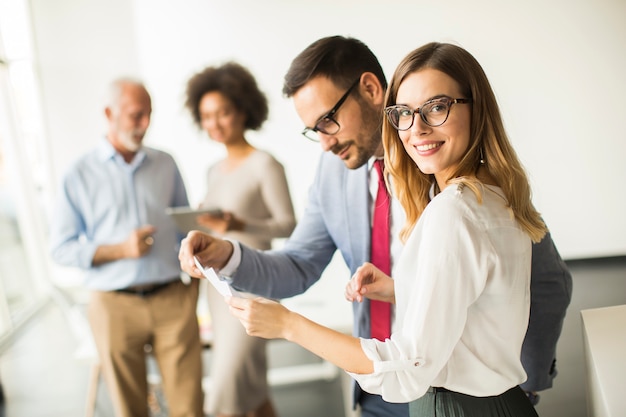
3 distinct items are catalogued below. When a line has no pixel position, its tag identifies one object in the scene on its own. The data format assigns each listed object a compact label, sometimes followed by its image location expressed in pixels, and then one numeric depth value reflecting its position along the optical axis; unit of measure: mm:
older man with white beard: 2400
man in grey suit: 1254
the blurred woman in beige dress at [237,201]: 2072
